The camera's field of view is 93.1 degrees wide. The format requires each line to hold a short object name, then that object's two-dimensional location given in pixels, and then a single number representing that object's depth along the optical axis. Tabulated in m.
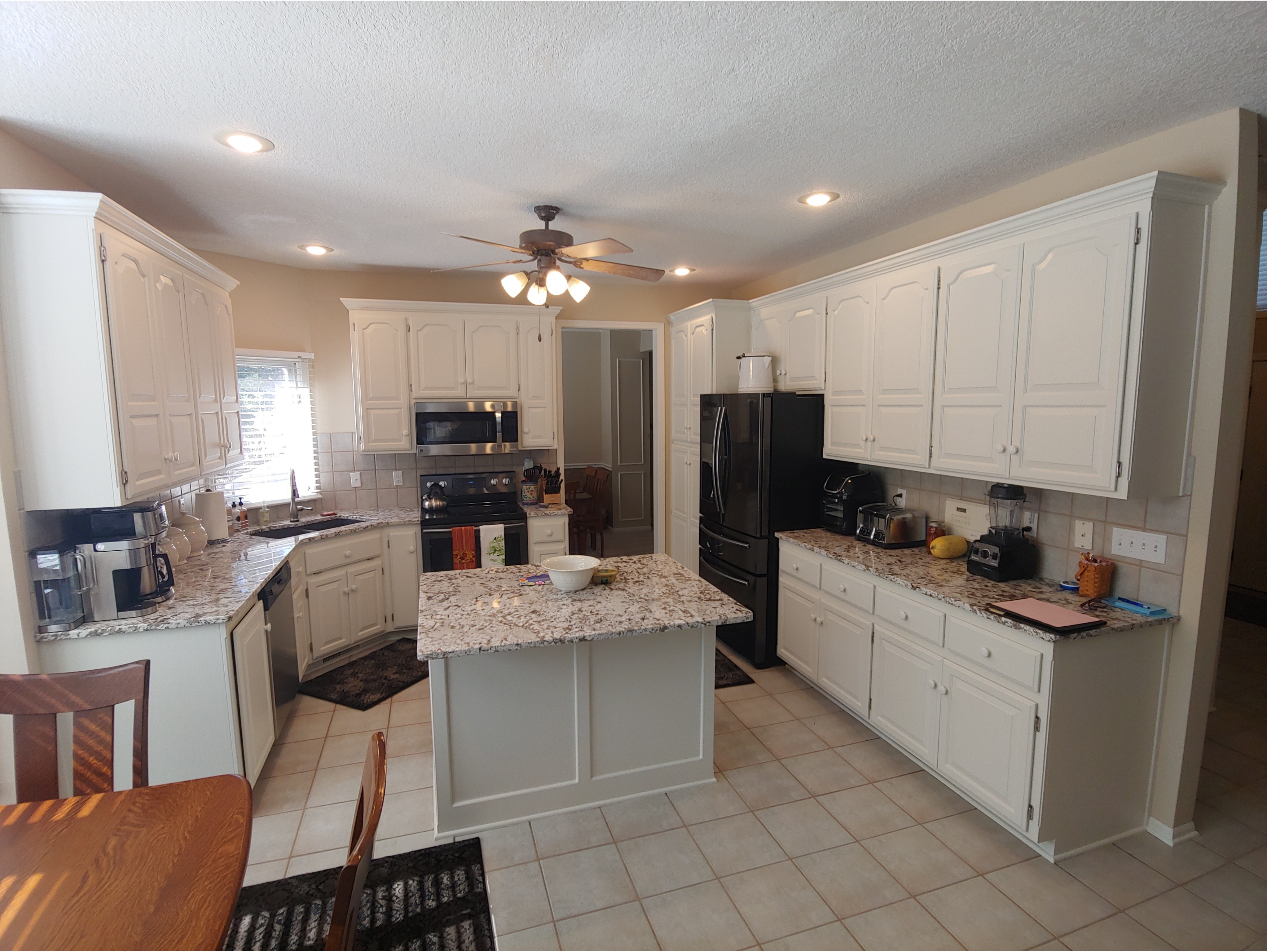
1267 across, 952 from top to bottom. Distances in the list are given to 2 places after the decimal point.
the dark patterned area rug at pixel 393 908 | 1.83
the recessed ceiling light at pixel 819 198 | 2.77
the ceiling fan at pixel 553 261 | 2.54
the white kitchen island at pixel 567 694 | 2.20
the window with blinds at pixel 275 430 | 3.96
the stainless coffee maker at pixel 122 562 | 2.17
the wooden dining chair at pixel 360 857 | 0.92
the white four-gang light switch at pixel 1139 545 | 2.18
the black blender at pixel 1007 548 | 2.53
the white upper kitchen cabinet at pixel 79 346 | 1.97
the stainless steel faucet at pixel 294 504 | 4.00
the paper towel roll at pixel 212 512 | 3.37
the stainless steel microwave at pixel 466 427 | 4.23
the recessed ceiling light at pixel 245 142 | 2.11
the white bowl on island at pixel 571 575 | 2.44
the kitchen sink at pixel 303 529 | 3.65
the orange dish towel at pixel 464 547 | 4.07
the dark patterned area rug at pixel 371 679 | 3.42
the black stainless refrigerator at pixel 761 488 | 3.53
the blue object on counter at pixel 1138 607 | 2.13
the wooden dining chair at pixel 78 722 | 1.50
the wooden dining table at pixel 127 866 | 1.04
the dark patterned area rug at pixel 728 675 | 3.56
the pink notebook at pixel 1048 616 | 2.02
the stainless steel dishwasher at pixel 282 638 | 2.81
